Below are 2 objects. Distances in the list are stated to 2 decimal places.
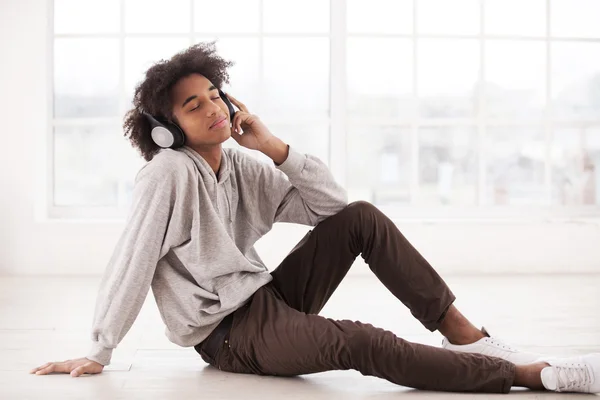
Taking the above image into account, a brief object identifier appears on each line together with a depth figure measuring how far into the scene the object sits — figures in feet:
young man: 6.41
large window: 15.58
